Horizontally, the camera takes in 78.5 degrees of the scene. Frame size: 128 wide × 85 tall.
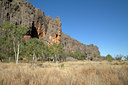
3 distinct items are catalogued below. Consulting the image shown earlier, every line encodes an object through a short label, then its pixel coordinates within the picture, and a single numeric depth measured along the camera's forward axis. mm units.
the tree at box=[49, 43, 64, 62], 48744
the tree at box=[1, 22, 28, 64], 20672
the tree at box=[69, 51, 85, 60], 96625
